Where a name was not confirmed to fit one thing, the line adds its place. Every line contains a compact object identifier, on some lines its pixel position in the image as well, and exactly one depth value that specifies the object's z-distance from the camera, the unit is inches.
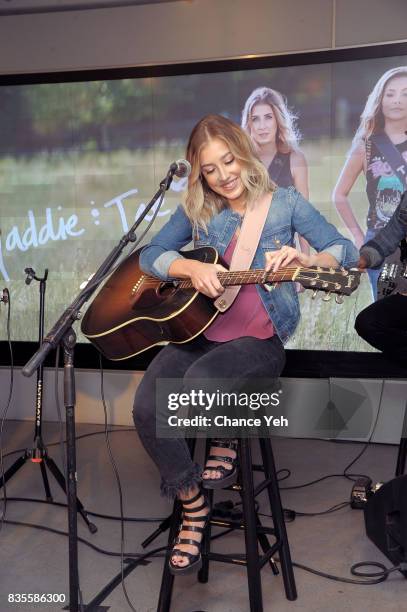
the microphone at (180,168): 86.0
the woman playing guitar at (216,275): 89.0
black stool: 87.3
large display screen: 169.9
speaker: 95.5
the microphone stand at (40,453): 128.0
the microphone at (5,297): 137.8
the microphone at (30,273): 134.0
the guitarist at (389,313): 117.4
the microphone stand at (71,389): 72.1
